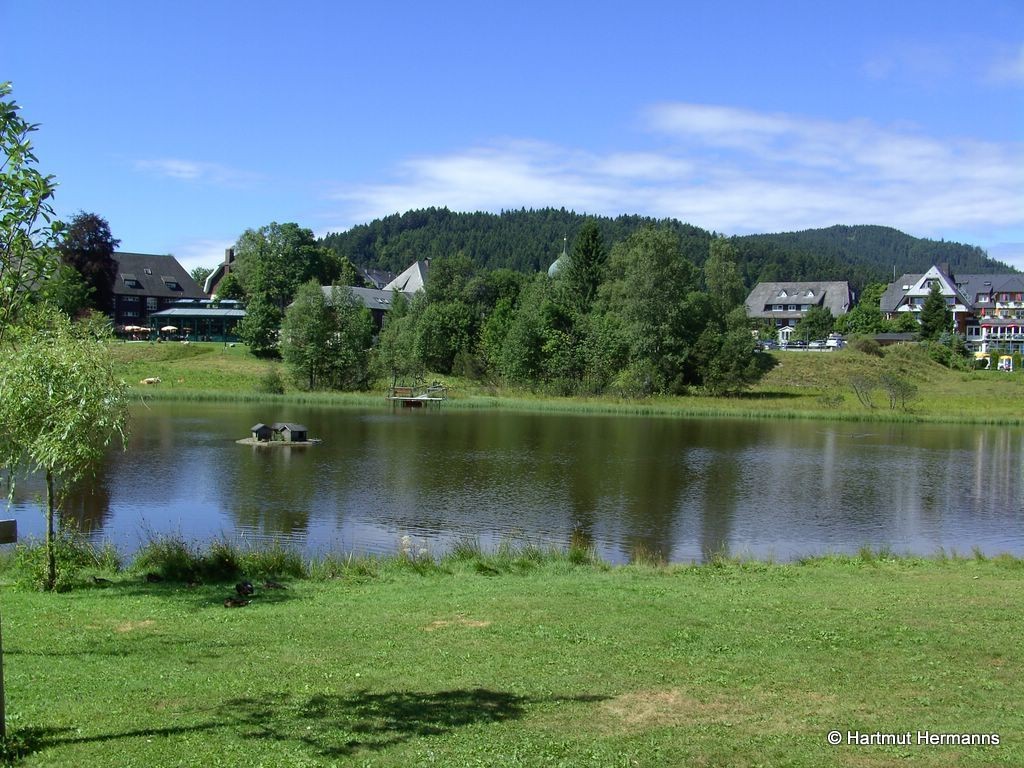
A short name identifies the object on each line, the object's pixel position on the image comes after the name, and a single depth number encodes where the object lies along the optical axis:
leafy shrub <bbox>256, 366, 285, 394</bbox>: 69.31
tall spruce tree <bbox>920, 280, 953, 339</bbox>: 94.44
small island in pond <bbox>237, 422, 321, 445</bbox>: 40.59
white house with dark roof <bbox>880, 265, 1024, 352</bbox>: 110.75
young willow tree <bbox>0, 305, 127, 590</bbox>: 11.88
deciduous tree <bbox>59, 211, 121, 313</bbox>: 80.56
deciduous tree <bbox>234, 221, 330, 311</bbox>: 91.44
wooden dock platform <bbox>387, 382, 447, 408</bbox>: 67.12
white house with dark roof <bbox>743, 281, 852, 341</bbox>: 129.12
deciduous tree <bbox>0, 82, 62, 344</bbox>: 7.26
